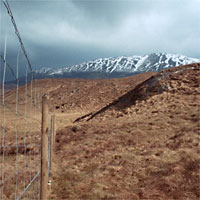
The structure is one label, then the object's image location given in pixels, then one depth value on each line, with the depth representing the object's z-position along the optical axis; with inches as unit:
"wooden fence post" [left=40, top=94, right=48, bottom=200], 231.9
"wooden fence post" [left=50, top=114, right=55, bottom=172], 399.2
